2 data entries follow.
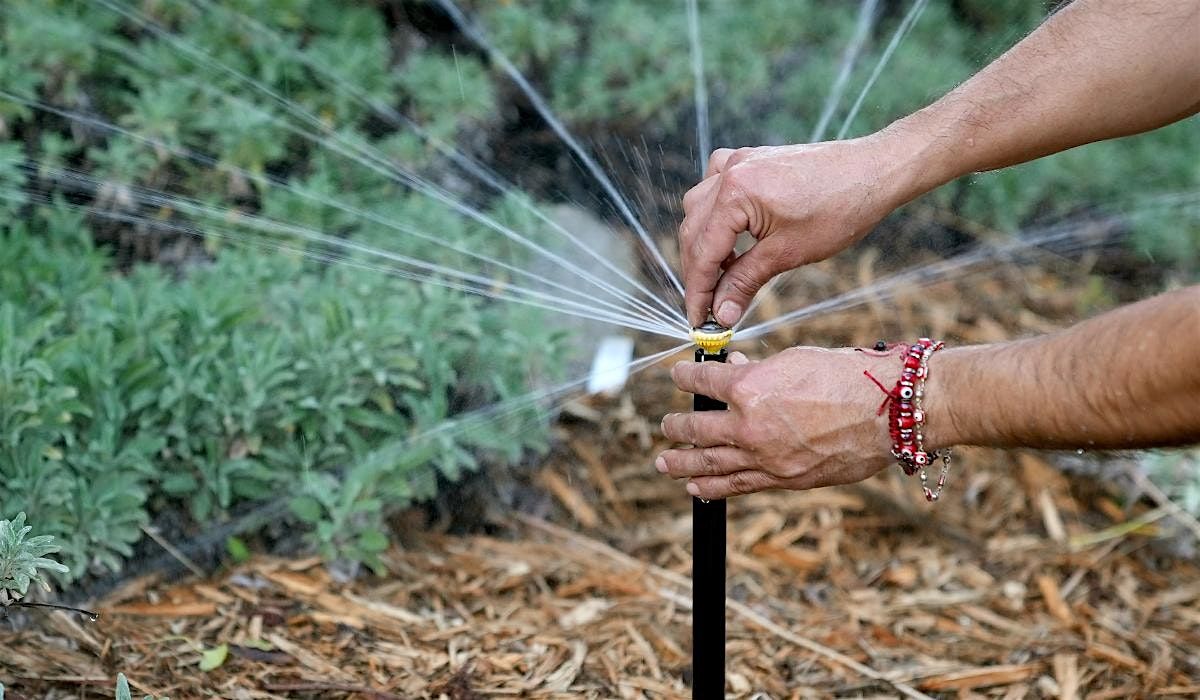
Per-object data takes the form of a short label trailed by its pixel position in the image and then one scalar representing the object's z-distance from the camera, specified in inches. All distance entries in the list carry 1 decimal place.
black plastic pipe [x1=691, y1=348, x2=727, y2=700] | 77.1
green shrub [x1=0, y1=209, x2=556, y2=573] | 93.4
